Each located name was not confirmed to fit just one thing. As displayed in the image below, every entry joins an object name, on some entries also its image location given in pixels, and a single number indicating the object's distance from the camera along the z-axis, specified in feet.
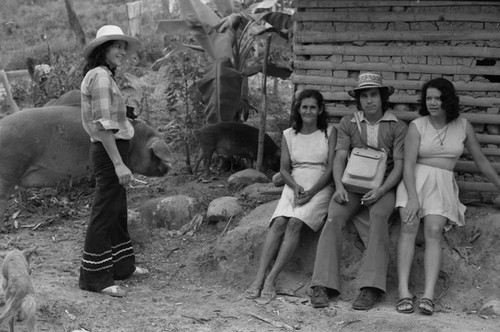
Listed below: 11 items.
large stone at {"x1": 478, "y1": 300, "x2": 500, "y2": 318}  18.62
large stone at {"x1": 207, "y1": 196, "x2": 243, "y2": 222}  24.61
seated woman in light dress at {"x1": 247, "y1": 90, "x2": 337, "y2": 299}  20.35
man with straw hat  19.22
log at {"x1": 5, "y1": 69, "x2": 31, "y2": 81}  44.38
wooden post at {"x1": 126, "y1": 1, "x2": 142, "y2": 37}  54.24
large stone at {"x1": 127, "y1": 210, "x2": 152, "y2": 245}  24.14
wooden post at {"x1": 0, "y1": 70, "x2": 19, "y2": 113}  29.43
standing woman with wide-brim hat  18.99
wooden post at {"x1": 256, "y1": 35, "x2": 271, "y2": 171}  29.48
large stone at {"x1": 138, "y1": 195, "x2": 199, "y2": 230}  25.35
